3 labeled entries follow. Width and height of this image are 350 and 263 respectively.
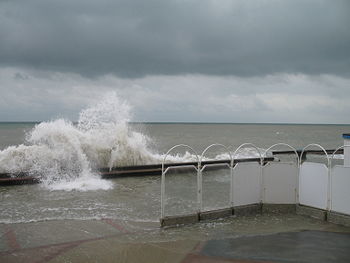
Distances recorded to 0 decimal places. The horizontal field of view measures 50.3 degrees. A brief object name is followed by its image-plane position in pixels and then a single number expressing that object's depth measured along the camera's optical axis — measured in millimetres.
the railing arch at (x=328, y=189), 8508
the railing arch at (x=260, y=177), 9523
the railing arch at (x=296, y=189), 9388
